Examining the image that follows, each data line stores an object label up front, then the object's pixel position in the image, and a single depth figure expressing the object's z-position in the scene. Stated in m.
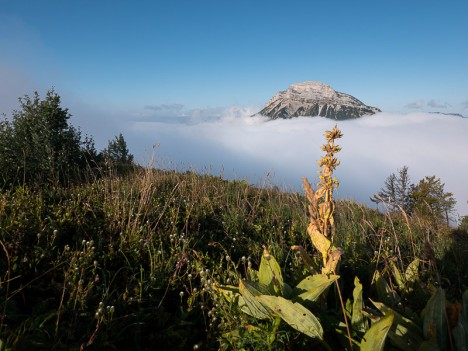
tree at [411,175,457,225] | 23.22
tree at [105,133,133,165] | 21.07
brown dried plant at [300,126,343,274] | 2.12
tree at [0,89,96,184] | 9.02
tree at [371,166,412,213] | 30.08
